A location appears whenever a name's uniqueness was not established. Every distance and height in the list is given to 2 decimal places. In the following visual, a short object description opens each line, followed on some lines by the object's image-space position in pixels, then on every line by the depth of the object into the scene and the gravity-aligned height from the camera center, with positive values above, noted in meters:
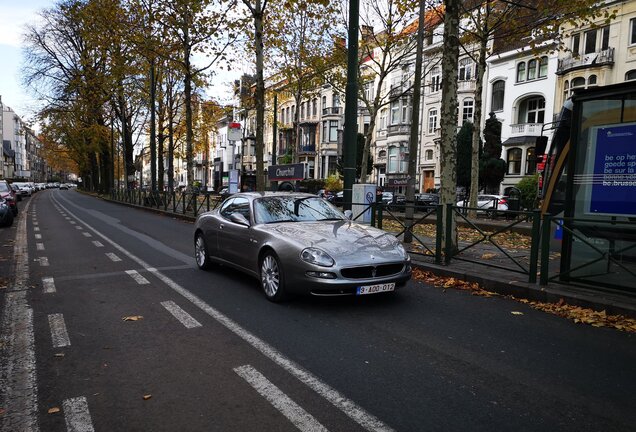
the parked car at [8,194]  19.06 -0.92
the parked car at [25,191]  48.29 -2.03
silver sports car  5.71 -0.95
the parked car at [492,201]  25.06 -1.12
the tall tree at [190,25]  21.75 +7.29
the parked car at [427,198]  26.14 -1.08
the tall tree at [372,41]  22.10 +7.14
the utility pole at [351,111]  10.75 +1.61
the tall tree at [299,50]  27.23 +8.05
